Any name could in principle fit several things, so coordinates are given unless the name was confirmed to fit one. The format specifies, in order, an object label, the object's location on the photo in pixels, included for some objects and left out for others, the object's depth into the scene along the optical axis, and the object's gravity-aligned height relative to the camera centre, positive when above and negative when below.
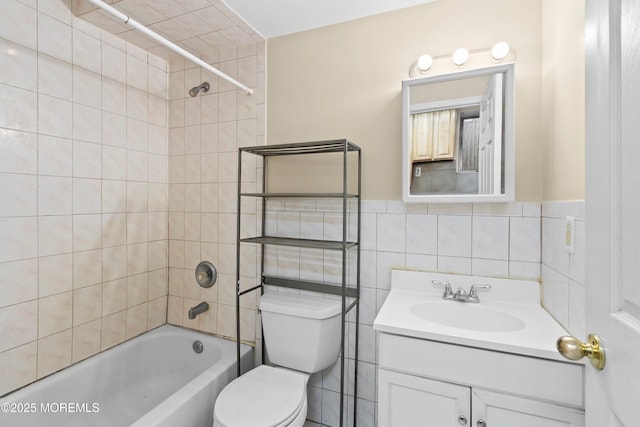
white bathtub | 1.38 -0.91
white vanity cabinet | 0.95 -0.57
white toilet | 1.27 -0.75
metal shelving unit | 1.51 -0.14
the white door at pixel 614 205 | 0.49 +0.03
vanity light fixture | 1.36 +0.73
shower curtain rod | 1.11 +0.73
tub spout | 1.87 -0.60
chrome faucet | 1.38 -0.35
